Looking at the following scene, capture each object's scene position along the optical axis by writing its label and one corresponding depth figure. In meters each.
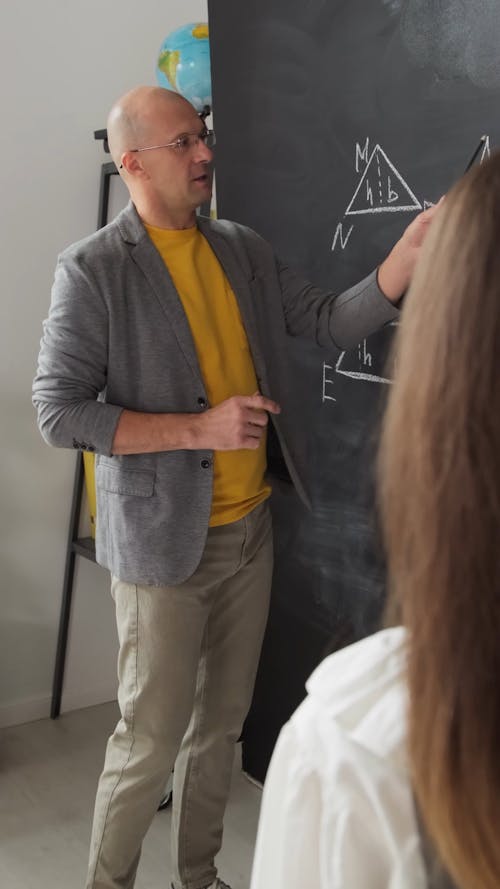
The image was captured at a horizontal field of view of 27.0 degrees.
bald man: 1.99
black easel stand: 3.21
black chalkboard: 1.95
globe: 2.68
